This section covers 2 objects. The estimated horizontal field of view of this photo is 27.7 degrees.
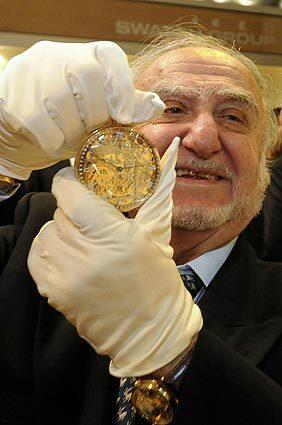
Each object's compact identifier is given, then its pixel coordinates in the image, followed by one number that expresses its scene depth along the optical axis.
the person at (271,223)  1.59
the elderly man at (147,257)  0.78
